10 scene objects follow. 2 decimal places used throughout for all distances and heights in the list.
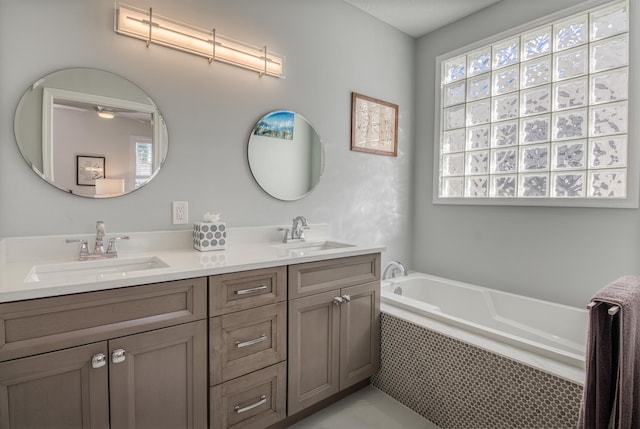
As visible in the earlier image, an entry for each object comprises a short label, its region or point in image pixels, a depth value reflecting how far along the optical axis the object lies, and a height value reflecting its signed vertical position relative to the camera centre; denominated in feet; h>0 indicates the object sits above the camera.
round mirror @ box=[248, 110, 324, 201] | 6.76 +1.11
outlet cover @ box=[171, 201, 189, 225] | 5.74 -0.14
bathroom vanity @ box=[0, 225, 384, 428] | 3.30 -1.66
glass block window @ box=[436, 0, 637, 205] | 6.44 +2.16
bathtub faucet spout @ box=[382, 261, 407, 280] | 8.50 -1.72
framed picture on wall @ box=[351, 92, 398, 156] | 8.39 +2.19
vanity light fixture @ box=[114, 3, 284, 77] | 5.18 +2.91
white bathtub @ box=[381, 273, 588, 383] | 4.66 -2.16
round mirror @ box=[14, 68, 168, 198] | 4.66 +1.09
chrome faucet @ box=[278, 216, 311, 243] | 6.97 -0.54
